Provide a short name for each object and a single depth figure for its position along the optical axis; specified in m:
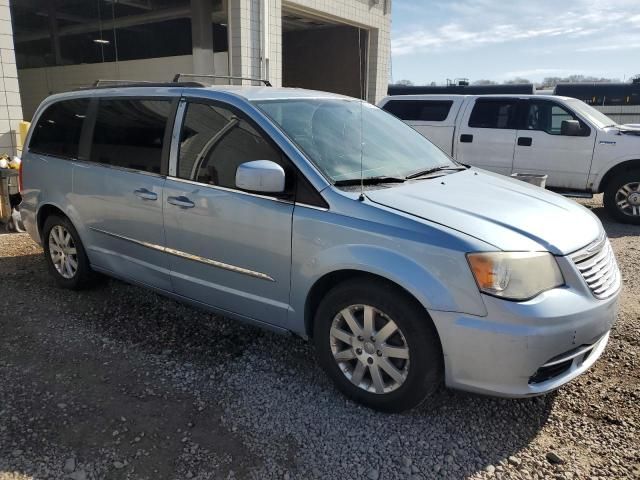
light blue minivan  2.65
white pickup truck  8.06
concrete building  11.22
